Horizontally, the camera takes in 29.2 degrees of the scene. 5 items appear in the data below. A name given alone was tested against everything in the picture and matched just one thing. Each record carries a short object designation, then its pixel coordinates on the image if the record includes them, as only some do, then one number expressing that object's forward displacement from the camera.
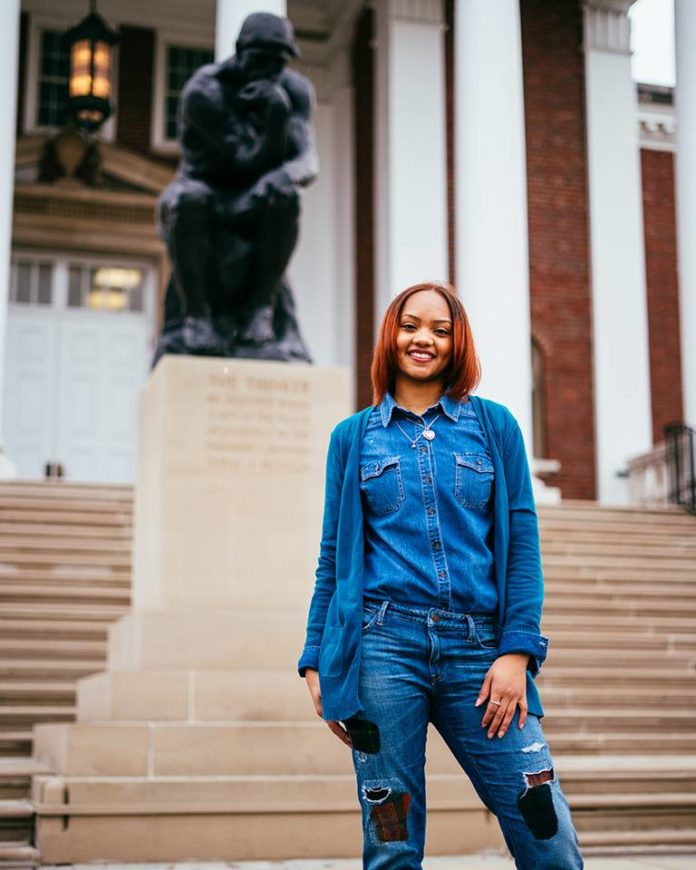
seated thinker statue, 7.62
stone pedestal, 5.79
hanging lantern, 15.45
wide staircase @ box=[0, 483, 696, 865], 5.86
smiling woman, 2.87
